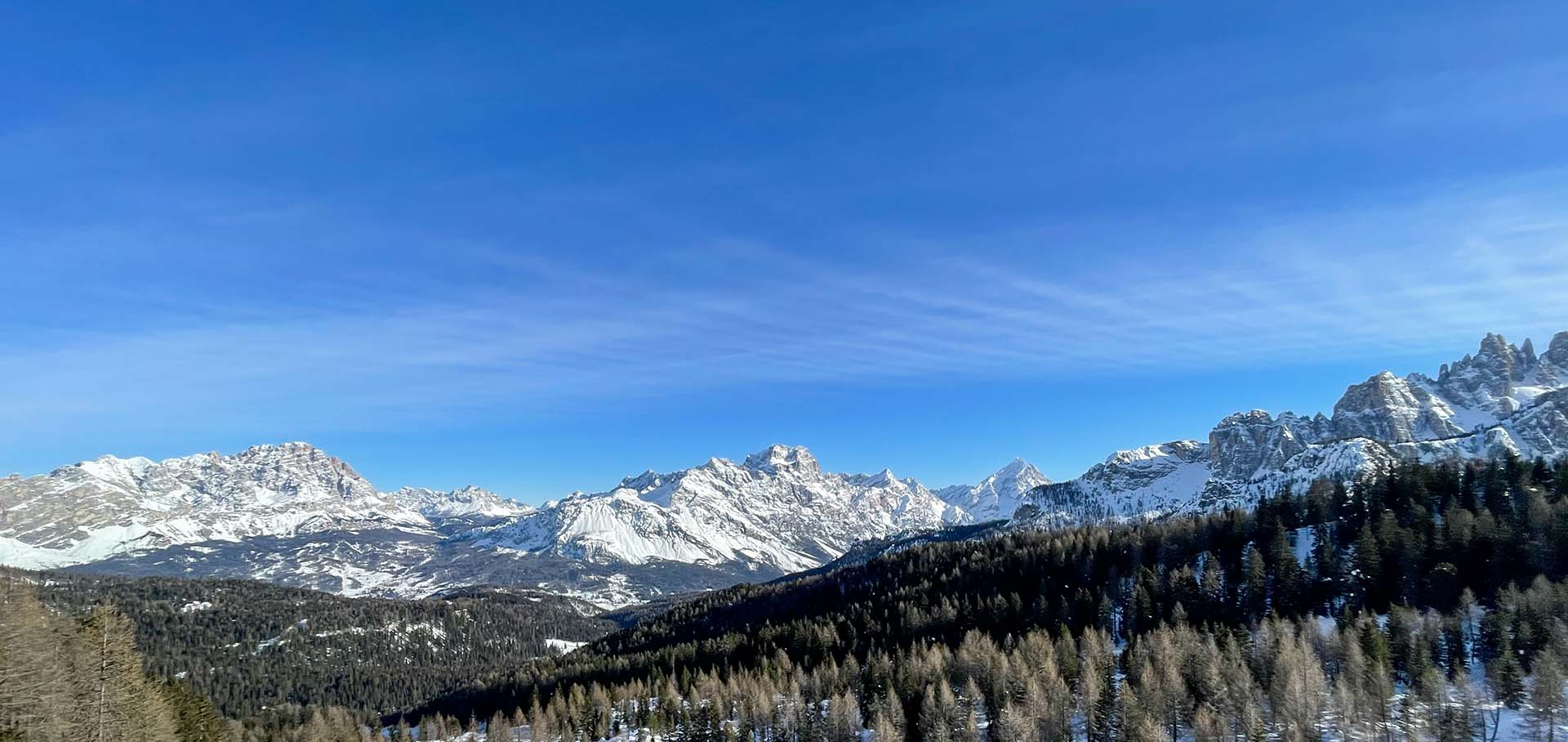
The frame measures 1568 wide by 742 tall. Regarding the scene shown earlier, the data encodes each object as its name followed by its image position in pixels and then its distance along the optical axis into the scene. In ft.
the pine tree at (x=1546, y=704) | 271.49
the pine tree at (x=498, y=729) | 477.77
